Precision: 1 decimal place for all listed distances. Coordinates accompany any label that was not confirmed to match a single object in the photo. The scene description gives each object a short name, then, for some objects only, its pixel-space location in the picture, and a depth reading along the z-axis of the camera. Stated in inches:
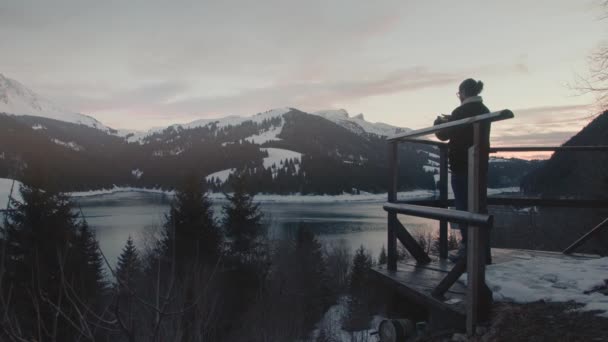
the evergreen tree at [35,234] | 761.6
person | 173.3
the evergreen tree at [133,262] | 1033.6
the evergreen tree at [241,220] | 1210.0
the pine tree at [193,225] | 1051.9
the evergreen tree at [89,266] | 749.3
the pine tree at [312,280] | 1315.8
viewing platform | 124.2
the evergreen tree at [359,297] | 1240.8
